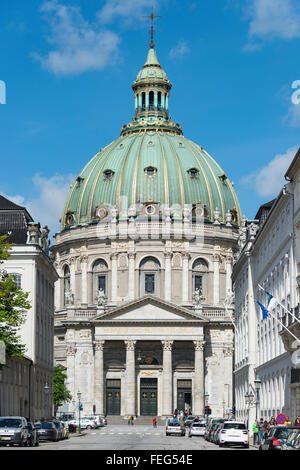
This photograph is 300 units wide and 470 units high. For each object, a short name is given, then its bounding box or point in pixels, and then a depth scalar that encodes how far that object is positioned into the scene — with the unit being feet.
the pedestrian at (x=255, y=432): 194.27
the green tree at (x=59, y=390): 419.54
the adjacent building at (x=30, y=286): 279.69
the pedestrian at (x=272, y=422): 197.14
